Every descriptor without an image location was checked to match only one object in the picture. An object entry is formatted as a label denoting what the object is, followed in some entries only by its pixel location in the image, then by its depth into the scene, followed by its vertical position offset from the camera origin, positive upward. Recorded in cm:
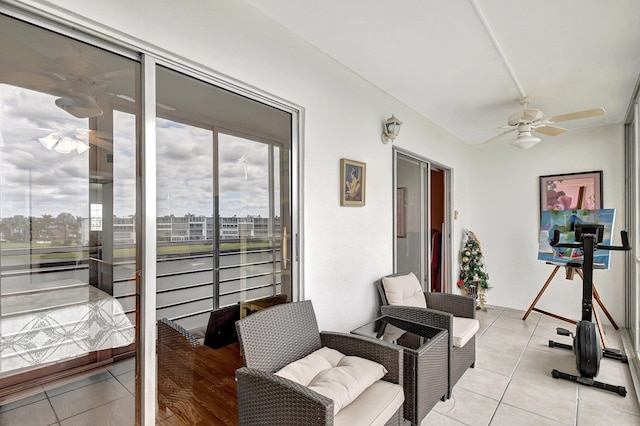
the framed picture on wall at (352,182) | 283 +27
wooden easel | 398 -106
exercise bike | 284 -107
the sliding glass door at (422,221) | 386 -12
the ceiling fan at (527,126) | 327 +89
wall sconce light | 329 +85
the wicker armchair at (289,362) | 144 -83
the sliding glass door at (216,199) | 174 +9
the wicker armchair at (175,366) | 172 -85
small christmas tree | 509 -96
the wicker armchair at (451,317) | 262 -94
